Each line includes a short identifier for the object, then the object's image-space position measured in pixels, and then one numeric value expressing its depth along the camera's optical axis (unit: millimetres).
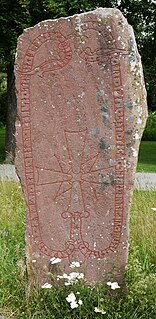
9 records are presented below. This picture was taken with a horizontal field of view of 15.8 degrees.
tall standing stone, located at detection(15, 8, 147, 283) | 4043
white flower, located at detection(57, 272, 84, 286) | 3820
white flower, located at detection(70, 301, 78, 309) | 3571
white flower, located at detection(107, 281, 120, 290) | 3773
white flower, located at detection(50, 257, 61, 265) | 3997
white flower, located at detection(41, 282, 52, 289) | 3834
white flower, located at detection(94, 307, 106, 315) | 3631
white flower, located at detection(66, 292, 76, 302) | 3639
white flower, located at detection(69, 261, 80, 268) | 3895
